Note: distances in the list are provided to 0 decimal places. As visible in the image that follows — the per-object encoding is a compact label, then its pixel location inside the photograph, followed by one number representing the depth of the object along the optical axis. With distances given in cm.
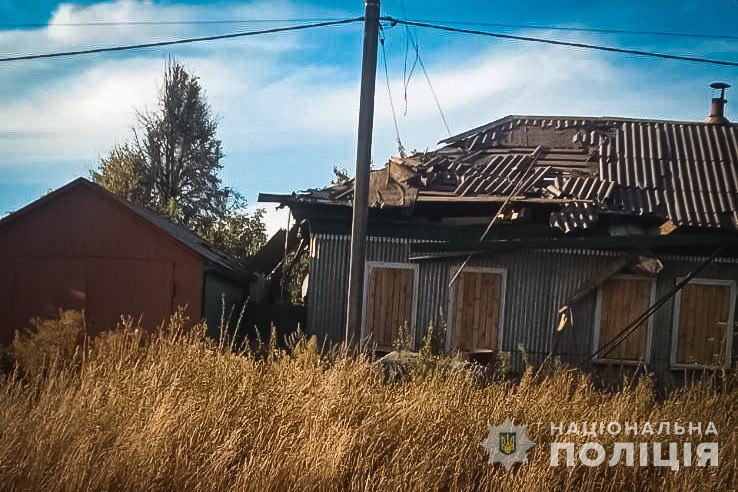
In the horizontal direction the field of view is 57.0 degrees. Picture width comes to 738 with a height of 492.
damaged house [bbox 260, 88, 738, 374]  1288
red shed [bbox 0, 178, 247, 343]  1350
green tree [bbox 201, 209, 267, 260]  2534
